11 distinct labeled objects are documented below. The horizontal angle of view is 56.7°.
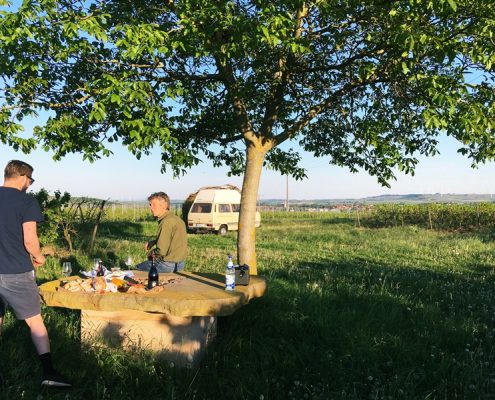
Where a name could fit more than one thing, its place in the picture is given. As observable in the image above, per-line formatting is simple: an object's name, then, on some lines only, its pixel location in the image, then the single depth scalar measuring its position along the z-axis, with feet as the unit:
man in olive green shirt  20.52
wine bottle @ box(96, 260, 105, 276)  17.47
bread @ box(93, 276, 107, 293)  15.58
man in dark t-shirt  12.60
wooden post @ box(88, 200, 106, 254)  40.59
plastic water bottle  16.49
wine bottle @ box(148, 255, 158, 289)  16.17
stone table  14.58
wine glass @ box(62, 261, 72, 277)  18.81
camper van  82.74
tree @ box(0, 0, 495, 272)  18.38
